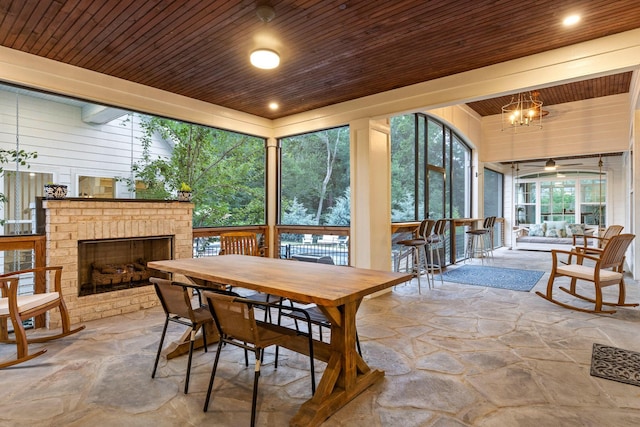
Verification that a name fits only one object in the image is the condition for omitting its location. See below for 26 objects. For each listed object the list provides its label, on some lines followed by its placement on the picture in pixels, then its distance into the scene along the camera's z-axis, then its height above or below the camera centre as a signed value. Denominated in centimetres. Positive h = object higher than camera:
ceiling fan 845 +146
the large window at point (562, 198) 996 +56
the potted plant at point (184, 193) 464 +33
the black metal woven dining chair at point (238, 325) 185 -61
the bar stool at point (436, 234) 532 -29
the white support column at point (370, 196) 484 +30
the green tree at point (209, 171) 470 +71
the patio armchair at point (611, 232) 558 -26
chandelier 667 +226
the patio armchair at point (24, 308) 269 -75
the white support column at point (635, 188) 523 +43
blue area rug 537 -105
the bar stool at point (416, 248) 496 -50
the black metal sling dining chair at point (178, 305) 225 -60
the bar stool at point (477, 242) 723 -60
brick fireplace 358 -16
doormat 245 -114
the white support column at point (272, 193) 604 +43
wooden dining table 193 -44
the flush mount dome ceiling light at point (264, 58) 321 +151
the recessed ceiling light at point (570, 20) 283 +164
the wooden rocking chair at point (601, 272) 393 -67
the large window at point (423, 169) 579 +90
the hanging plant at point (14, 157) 351 +64
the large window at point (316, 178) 544 +65
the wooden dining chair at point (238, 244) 436 -34
